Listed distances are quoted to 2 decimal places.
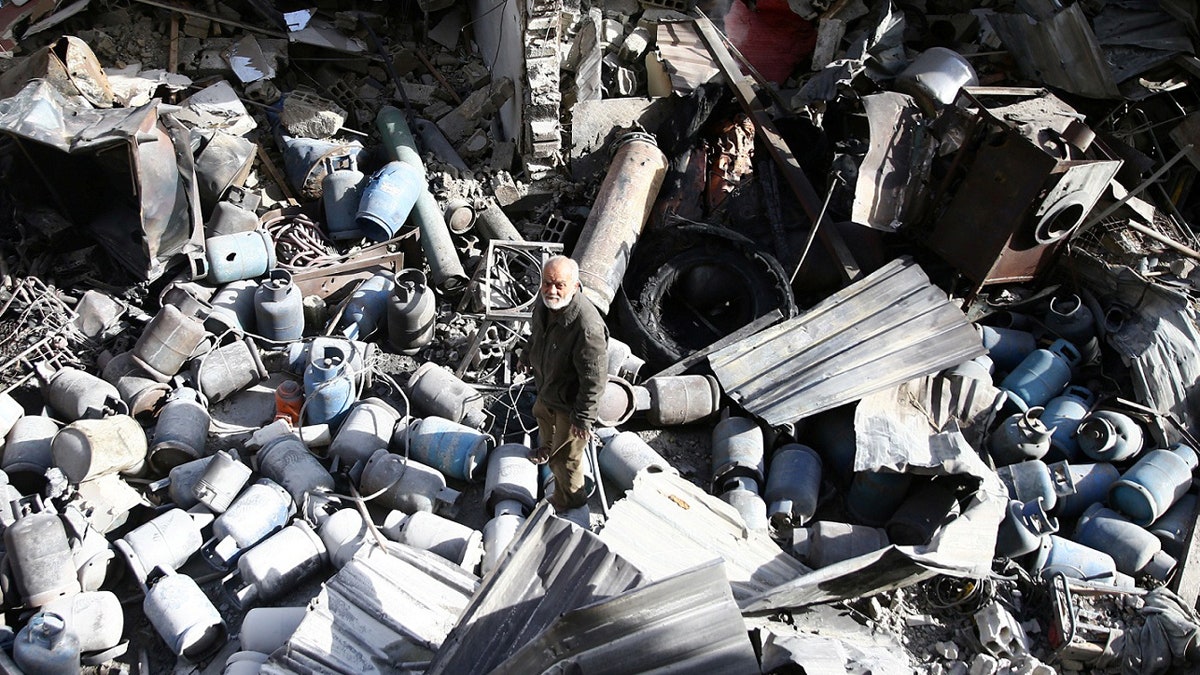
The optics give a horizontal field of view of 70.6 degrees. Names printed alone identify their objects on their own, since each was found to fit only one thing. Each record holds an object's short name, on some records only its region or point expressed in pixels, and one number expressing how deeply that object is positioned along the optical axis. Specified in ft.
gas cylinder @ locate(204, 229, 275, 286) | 20.75
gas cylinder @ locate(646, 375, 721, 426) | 19.47
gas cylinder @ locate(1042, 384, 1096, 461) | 19.40
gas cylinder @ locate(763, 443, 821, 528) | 17.57
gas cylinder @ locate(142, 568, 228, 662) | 14.11
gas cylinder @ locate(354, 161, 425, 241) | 21.94
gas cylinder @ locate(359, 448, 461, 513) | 16.92
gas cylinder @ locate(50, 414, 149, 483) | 16.16
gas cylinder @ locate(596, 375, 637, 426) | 18.84
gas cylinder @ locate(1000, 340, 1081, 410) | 20.27
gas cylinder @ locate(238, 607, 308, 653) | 13.76
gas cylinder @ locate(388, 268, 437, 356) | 20.36
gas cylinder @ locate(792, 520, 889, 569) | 16.17
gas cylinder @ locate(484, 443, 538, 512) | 16.90
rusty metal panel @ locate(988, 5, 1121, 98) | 24.30
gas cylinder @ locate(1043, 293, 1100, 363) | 21.16
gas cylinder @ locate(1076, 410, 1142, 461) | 18.67
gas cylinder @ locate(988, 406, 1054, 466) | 18.48
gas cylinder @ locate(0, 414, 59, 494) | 16.83
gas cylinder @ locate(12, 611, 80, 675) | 13.23
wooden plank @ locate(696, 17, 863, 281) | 22.09
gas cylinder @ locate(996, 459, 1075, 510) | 17.70
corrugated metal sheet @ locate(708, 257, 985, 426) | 19.04
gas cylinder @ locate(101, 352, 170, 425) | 18.22
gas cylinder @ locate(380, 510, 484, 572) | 15.47
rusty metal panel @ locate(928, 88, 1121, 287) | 19.53
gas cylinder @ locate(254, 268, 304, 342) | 19.97
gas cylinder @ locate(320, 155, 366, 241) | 22.79
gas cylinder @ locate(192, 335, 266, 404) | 19.10
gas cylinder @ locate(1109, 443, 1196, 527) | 17.67
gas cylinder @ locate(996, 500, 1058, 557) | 16.47
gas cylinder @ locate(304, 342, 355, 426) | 18.25
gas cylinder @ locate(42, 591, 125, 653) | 14.02
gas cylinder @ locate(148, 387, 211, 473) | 17.22
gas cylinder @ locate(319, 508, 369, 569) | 15.67
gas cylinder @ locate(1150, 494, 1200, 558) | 17.63
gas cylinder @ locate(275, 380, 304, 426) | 18.84
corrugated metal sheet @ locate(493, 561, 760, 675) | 9.70
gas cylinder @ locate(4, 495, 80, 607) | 14.21
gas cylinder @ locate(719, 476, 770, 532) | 16.99
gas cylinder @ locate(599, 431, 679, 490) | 17.65
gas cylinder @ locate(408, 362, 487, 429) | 18.98
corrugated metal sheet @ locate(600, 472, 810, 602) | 14.62
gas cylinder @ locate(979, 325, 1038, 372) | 21.20
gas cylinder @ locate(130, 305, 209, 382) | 18.85
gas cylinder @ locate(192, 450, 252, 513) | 16.17
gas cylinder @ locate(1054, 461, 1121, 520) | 18.51
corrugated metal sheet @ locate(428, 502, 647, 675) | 10.91
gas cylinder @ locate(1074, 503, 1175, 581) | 17.07
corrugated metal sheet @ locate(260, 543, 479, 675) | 12.36
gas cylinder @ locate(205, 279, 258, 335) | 20.11
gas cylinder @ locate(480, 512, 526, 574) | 15.37
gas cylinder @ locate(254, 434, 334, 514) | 16.74
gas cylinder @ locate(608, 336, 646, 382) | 20.12
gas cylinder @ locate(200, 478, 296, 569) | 15.69
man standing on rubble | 14.12
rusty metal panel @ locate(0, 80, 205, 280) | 19.03
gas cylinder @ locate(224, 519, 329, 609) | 15.10
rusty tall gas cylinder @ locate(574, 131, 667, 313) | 21.58
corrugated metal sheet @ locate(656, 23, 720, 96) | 26.16
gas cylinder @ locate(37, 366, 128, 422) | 17.88
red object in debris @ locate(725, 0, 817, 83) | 28.14
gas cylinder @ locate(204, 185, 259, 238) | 21.81
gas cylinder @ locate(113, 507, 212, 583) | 15.15
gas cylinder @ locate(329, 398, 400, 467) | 17.63
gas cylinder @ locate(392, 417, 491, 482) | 17.72
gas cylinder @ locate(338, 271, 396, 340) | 20.99
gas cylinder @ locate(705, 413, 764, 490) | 18.17
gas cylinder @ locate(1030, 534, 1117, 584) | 16.66
